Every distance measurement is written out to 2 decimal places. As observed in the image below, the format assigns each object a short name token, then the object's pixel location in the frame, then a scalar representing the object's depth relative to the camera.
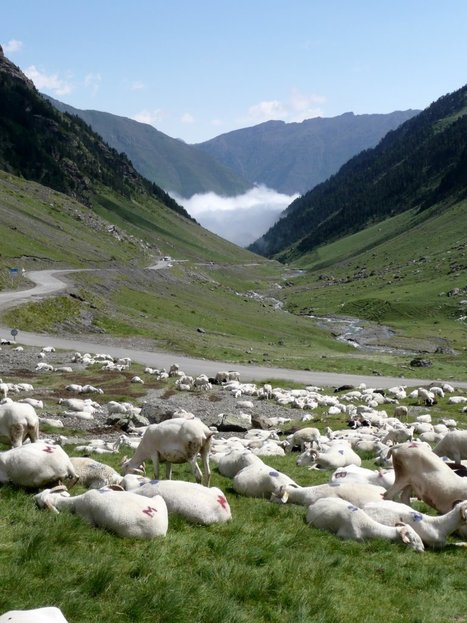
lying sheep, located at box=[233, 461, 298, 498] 15.16
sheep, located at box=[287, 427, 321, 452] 23.91
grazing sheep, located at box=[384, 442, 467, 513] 13.93
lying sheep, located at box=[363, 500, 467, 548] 12.34
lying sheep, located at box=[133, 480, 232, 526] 11.83
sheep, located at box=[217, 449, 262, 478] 17.53
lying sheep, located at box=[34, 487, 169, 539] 10.32
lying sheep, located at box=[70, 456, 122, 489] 13.64
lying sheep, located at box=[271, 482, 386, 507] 13.99
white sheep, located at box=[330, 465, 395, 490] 15.84
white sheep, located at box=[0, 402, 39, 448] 16.03
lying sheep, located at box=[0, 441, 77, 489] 12.33
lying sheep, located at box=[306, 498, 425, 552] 11.98
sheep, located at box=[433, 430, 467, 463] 19.75
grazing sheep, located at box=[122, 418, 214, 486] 15.12
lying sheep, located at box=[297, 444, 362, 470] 20.16
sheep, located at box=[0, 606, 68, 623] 6.30
